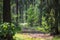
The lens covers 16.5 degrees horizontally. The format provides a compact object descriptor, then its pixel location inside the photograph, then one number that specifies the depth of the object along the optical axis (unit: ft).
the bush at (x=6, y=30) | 36.86
